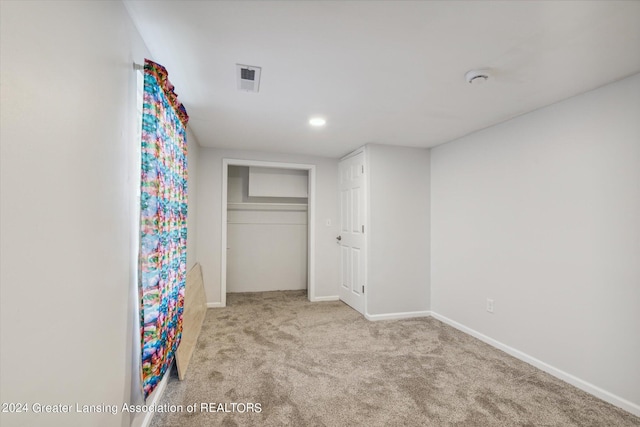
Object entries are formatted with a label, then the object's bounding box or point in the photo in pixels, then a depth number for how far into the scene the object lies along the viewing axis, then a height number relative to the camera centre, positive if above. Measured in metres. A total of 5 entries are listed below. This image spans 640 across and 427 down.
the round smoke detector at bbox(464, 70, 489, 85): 1.90 +0.94
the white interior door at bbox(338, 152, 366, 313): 3.85 -0.19
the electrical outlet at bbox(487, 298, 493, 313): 2.92 -0.86
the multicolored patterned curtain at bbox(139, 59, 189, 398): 1.46 -0.05
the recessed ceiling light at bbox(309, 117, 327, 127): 2.81 +0.95
